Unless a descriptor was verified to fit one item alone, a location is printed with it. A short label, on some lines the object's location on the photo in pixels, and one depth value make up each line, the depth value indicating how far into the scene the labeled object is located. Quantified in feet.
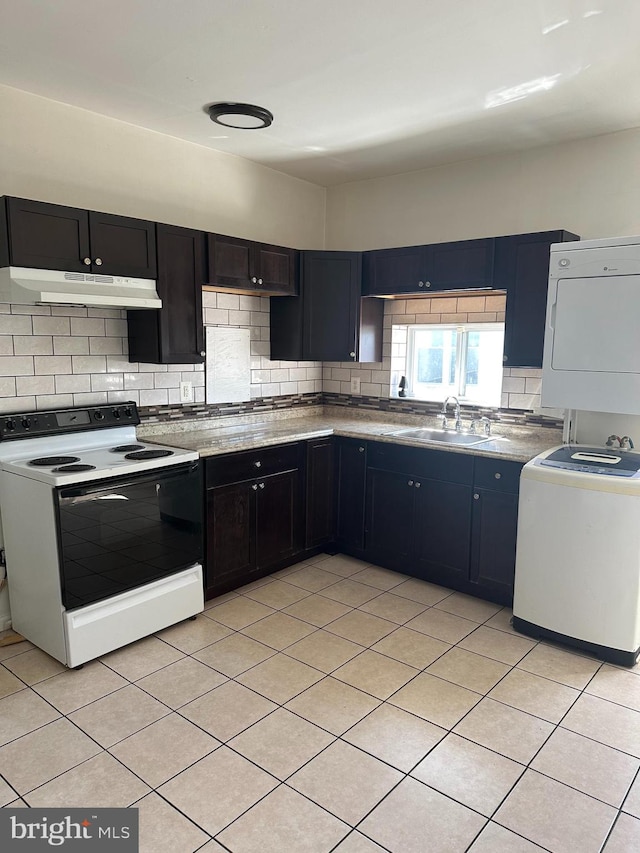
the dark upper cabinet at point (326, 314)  13.24
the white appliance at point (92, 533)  8.63
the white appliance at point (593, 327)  9.29
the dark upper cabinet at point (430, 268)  11.52
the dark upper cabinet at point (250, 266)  11.43
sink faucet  12.84
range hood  8.58
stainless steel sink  12.45
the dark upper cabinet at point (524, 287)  10.71
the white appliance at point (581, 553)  8.81
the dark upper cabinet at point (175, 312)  10.57
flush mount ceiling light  9.96
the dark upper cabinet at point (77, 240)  8.68
